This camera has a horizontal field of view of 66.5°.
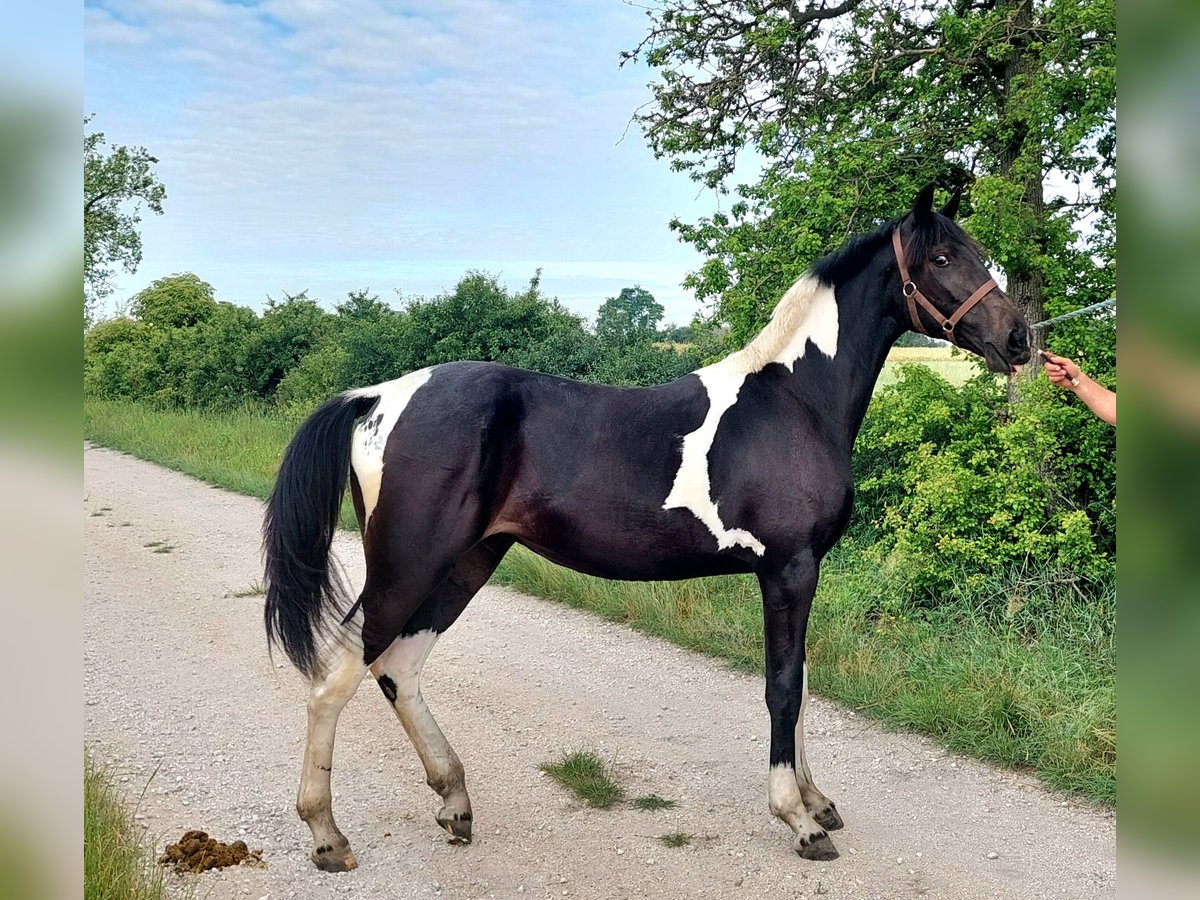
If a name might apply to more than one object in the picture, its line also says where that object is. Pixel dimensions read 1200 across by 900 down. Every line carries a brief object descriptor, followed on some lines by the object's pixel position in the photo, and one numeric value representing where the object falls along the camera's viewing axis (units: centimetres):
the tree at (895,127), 539
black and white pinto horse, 329
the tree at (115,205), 2261
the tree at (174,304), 2333
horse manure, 314
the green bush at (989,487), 534
